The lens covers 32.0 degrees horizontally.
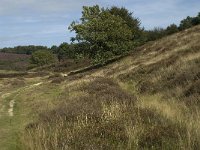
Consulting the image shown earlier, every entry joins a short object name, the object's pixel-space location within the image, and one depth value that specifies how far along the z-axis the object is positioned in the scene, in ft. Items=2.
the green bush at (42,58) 352.58
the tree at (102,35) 153.11
